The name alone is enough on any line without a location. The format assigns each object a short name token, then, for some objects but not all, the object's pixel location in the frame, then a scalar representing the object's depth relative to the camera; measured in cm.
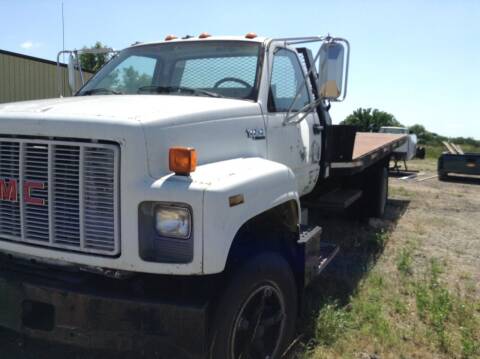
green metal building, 1488
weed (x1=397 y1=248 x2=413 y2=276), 536
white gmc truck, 243
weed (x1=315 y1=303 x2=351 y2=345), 358
